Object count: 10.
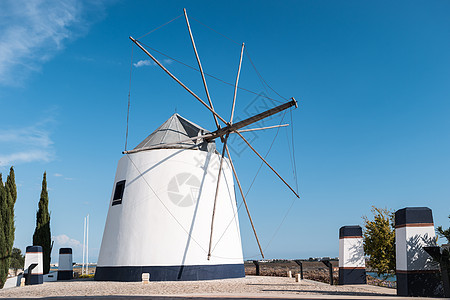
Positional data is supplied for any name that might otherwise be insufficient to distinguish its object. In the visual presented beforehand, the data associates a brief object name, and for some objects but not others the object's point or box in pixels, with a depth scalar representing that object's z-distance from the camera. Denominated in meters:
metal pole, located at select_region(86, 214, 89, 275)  29.22
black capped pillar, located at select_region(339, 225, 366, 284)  14.05
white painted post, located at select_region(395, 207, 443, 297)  9.48
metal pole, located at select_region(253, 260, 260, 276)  22.00
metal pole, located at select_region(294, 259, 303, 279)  17.98
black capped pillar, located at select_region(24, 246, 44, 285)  16.83
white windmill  16.33
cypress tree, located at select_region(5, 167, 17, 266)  17.89
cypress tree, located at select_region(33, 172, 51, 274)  23.61
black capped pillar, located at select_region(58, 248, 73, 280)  20.89
